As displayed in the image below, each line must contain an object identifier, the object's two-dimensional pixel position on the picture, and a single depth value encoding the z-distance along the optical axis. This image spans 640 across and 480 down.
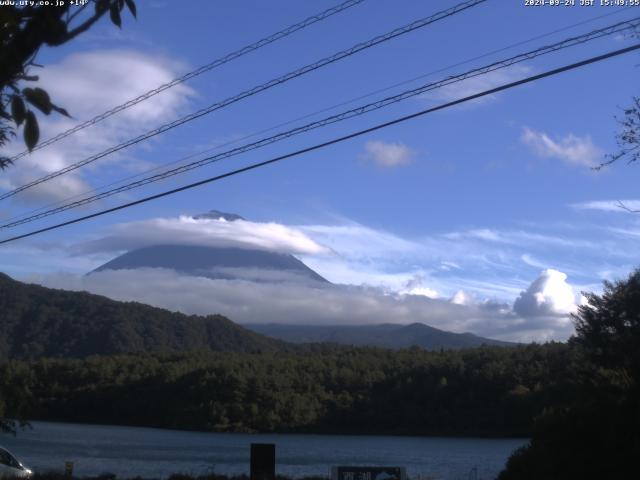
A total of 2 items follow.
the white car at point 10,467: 23.83
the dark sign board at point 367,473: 14.76
